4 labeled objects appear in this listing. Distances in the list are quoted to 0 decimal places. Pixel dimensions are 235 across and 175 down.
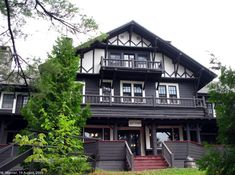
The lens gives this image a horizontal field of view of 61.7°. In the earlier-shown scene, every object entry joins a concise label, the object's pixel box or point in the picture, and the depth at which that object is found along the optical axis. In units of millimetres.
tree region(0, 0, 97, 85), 5777
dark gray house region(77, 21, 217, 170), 13517
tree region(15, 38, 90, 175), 4648
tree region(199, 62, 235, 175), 4228
